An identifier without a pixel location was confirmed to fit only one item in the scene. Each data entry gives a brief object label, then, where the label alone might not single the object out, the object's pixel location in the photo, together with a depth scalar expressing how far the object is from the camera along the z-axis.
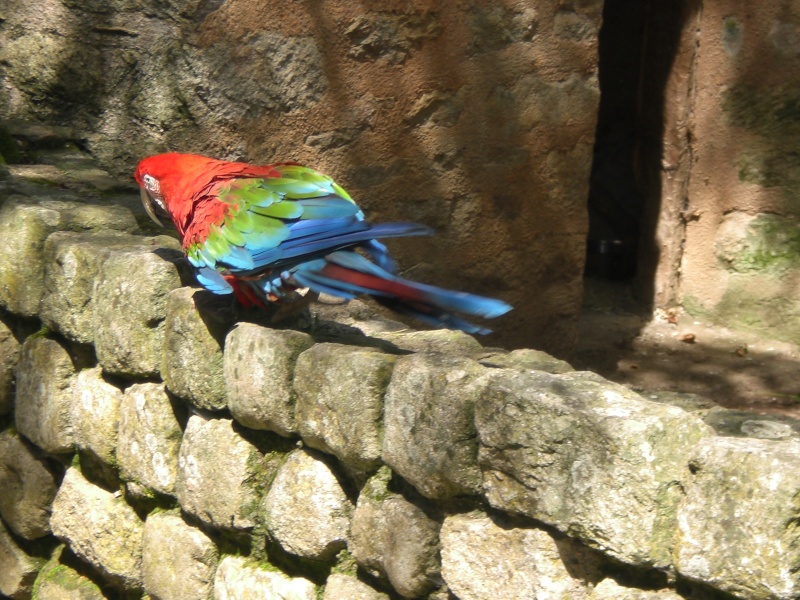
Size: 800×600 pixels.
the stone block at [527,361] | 6.70
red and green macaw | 6.73
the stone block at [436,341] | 6.88
